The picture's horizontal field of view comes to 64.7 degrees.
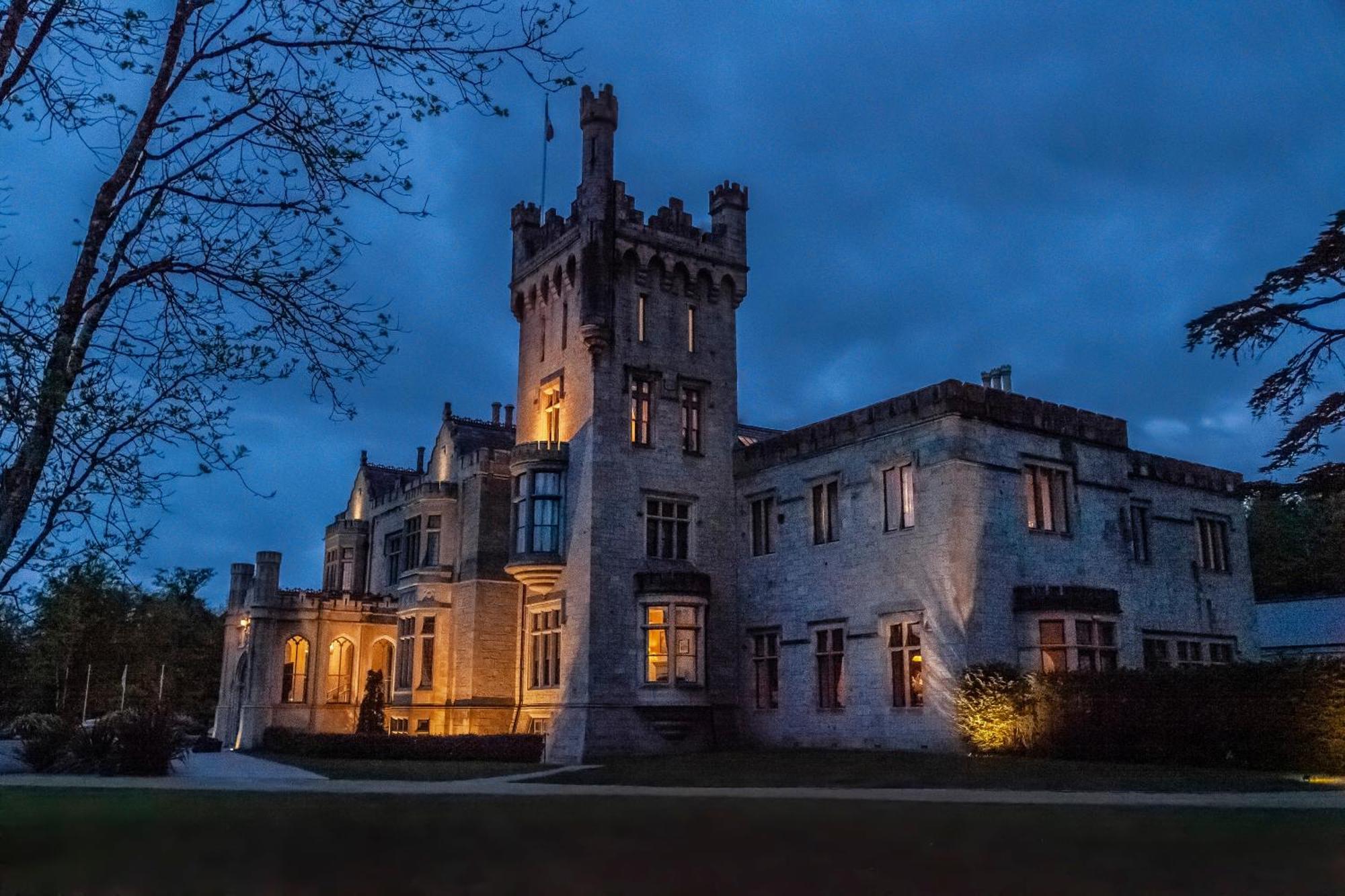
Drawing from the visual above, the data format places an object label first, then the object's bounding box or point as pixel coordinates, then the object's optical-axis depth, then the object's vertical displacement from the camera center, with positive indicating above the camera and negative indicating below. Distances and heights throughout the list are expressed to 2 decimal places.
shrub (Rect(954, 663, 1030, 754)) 25.44 -0.54
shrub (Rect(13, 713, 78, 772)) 25.23 -1.49
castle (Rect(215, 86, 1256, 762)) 28.41 +4.28
